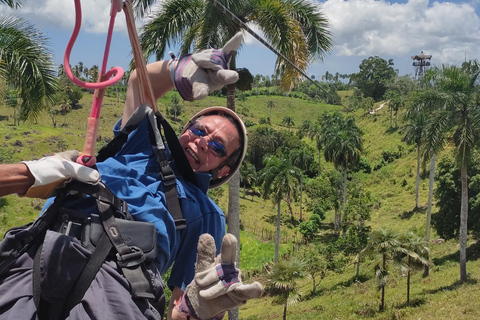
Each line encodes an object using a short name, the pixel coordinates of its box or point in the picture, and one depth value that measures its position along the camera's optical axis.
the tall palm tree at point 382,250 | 23.36
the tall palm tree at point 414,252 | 23.22
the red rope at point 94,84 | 2.18
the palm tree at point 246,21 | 10.58
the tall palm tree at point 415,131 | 43.48
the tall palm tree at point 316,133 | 62.44
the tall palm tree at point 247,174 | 54.93
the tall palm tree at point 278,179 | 34.25
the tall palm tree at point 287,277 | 24.00
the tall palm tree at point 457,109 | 21.69
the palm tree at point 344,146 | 45.12
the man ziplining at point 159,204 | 1.72
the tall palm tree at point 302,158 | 57.89
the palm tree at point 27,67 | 9.58
